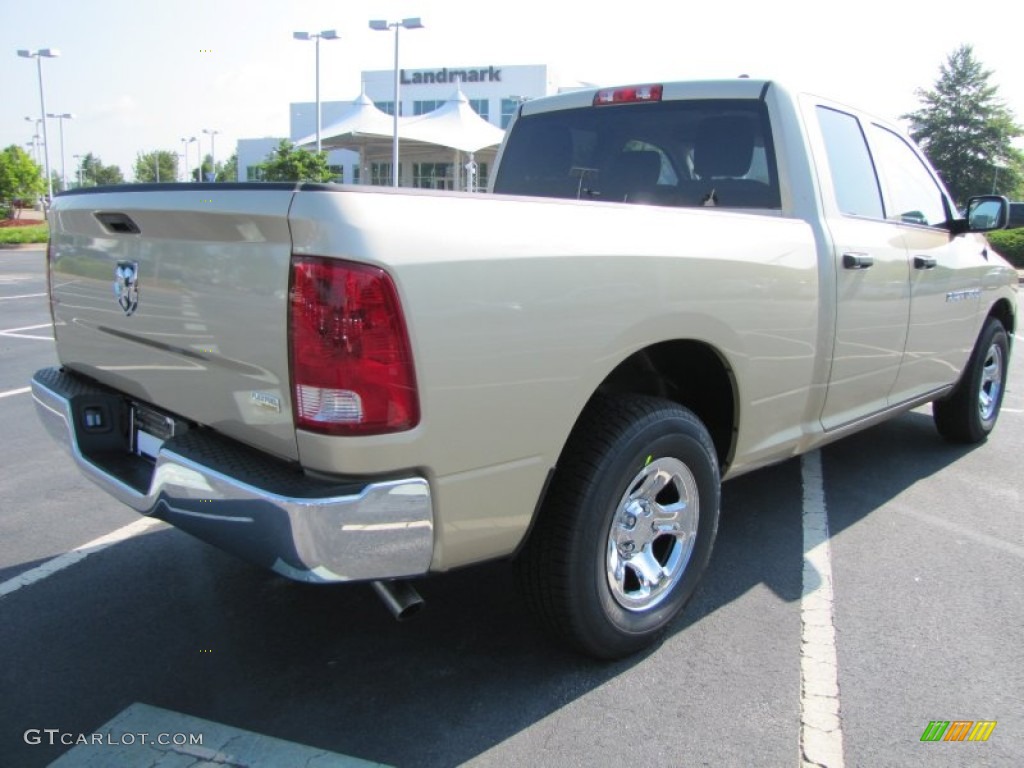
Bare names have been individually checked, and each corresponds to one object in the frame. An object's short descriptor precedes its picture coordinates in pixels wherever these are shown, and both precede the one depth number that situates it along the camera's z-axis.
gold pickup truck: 1.97
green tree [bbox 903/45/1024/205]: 58.19
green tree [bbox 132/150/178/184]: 87.12
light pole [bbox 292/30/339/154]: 32.44
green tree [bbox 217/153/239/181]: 81.44
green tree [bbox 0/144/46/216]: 45.16
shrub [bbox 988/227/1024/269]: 27.95
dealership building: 58.59
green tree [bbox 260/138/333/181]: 39.56
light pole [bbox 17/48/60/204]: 34.62
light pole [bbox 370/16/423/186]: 28.16
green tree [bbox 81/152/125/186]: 91.31
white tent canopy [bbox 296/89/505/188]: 39.44
